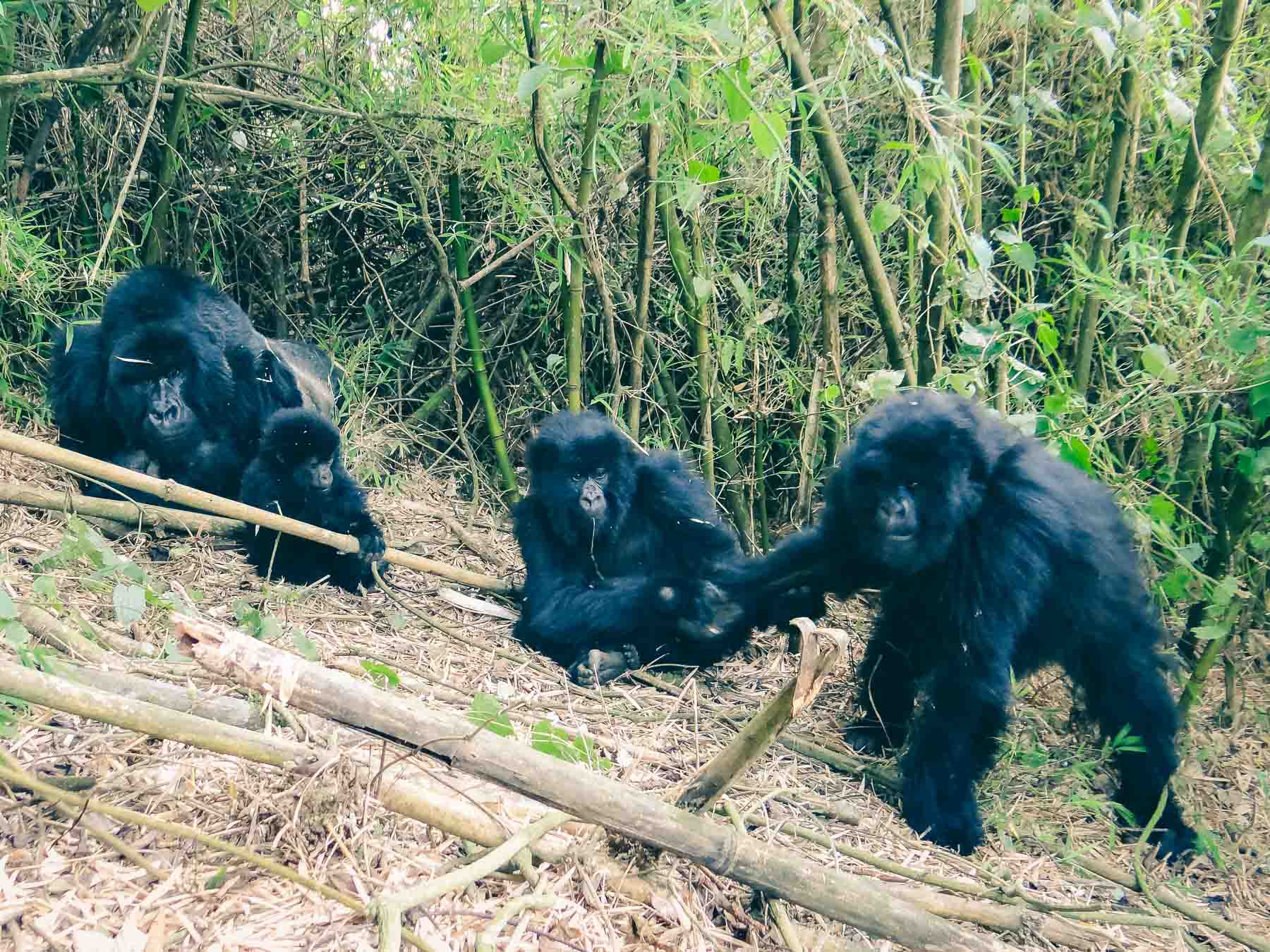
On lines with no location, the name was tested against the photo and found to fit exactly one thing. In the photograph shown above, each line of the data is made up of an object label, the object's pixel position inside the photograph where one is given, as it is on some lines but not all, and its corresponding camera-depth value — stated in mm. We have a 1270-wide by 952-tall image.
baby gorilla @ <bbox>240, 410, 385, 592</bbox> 4938
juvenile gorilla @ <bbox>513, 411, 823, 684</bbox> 4695
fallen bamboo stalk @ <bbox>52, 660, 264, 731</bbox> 2738
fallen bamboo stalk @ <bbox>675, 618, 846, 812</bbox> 2379
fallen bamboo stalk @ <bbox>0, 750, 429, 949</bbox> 2354
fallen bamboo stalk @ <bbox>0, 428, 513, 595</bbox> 3750
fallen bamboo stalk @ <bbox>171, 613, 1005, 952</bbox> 2350
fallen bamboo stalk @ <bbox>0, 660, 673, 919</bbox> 2355
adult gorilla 5086
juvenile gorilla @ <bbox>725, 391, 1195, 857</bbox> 3893
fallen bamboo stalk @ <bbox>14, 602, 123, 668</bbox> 3225
